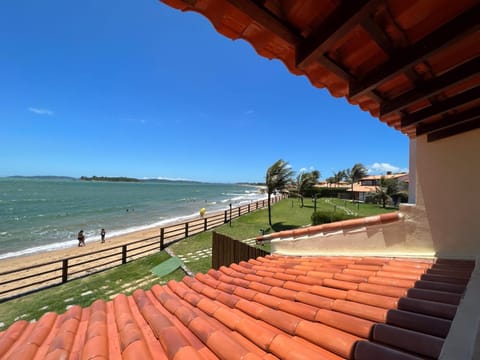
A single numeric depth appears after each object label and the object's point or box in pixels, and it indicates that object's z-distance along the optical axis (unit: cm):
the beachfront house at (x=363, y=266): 120
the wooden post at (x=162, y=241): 1115
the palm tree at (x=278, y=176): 1775
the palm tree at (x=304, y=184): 2166
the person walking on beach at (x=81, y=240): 1719
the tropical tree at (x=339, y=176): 5812
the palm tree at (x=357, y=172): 4412
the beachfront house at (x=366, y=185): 3182
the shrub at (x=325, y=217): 1324
